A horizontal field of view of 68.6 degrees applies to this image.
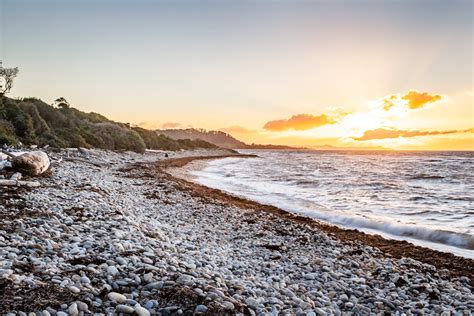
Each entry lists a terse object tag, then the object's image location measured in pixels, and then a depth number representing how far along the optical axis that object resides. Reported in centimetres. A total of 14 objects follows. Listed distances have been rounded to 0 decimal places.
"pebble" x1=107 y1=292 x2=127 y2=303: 420
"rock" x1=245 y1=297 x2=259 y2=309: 469
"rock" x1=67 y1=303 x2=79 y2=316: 379
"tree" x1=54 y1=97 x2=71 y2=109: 6234
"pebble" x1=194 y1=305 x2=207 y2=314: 424
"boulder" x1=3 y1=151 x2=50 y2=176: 1250
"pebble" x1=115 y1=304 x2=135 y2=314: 400
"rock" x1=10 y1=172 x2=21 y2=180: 1105
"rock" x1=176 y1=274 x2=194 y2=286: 485
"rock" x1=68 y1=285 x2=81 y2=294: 424
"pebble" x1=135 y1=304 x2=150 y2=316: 399
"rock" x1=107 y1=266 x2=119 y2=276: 488
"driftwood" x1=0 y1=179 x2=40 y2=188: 1018
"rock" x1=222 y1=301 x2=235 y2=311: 442
